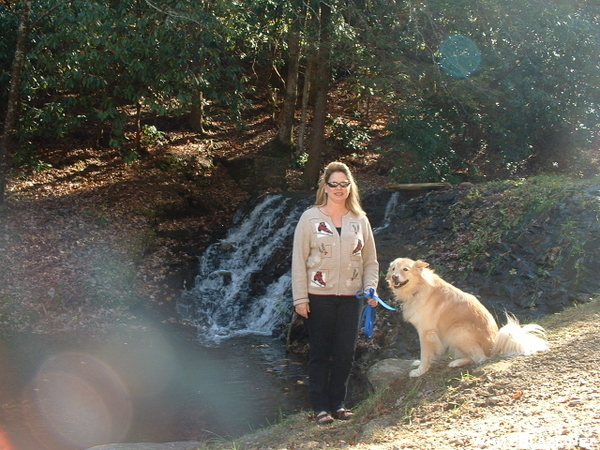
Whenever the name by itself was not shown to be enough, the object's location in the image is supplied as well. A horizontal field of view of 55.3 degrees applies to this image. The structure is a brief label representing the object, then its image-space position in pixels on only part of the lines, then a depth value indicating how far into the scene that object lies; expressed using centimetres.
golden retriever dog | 532
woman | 490
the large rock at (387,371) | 617
